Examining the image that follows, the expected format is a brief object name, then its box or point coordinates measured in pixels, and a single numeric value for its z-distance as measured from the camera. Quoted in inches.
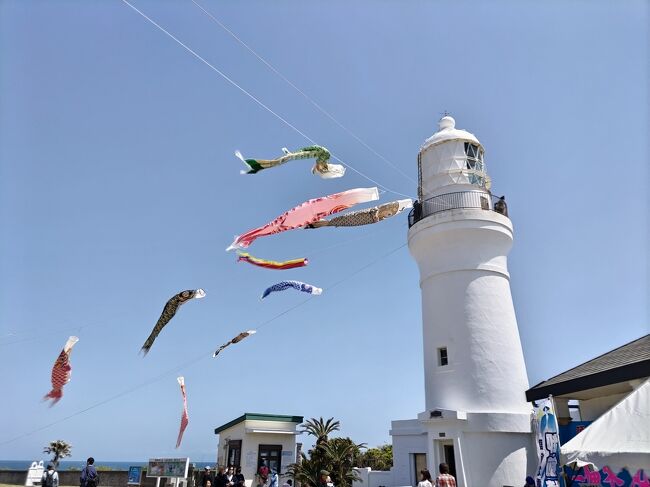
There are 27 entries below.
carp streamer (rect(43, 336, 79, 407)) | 425.7
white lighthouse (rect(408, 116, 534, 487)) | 544.4
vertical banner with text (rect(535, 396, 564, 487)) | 482.9
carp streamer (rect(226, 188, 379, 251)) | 394.5
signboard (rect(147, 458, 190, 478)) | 669.9
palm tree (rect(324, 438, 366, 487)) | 747.4
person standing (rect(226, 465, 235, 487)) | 599.6
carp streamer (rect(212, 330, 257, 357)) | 540.1
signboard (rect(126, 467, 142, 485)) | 757.9
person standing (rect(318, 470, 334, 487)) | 378.7
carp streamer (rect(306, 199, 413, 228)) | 444.5
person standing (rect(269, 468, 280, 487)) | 612.4
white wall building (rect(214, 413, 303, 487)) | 780.6
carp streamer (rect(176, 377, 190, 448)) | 625.7
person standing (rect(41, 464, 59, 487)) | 592.1
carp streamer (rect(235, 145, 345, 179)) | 372.2
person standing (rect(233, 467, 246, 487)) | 584.7
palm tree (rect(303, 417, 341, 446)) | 848.9
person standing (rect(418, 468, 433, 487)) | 394.0
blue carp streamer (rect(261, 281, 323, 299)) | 455.5
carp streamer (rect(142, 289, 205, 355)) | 417.4
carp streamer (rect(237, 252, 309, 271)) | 438.3
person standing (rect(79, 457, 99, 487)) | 540.4
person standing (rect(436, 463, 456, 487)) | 393.4
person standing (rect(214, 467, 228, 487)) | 543.3
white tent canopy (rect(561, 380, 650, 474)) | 294.4
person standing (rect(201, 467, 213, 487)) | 751.7
